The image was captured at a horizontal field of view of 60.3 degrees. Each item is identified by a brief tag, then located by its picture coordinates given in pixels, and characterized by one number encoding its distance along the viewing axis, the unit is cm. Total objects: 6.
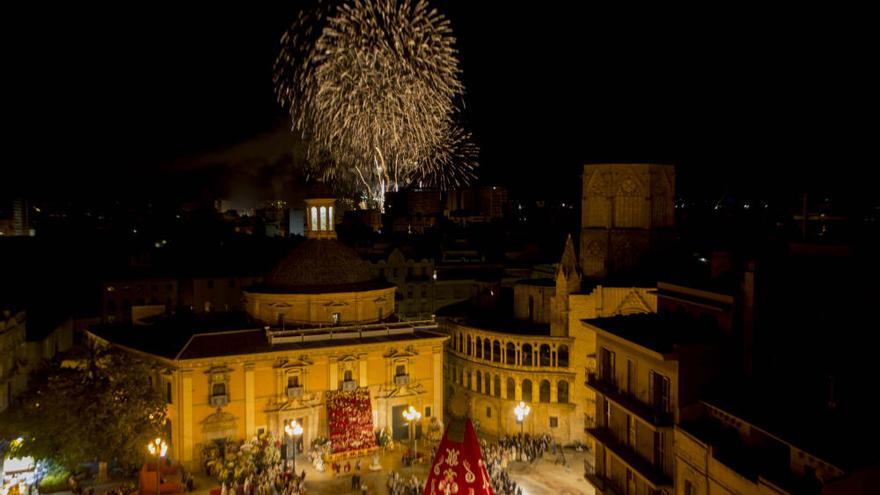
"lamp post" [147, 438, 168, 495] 3225
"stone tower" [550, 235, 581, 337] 4778
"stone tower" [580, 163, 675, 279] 5266
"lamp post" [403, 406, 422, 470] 4091
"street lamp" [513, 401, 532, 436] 4062
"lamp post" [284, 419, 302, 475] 3647
